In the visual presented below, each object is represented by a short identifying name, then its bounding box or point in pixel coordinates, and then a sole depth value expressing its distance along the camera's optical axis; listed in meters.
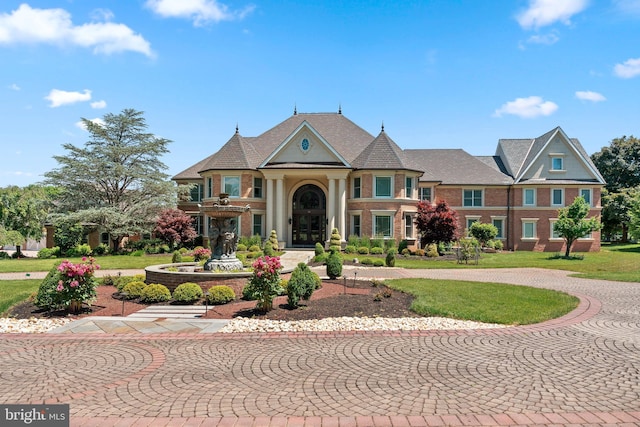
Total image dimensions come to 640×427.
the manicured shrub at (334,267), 16.70
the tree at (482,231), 30.39
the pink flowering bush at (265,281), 10.62
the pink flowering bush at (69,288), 10.84
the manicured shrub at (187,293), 12.10
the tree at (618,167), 53.62
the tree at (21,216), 35.09
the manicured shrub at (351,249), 29.34
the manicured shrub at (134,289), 12.90
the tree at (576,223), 27.88
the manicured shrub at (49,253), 30.59
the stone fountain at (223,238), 15.25
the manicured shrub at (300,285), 11.23
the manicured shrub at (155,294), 12.45
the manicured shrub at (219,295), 11.99
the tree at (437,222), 29.88
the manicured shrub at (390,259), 22.81
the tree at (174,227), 31.89
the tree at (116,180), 32.09
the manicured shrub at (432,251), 28.58
